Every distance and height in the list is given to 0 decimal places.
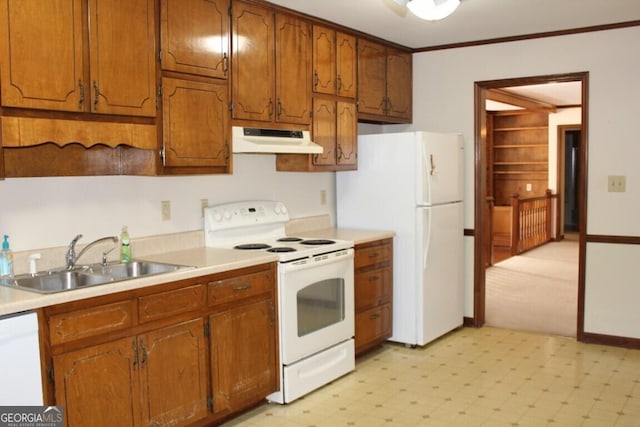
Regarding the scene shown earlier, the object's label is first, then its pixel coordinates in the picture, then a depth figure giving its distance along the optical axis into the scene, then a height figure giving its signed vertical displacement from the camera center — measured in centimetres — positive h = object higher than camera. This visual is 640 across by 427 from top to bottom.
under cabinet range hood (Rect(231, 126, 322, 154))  353 +24
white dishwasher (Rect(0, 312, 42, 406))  219 -65
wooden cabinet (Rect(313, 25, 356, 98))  418 +83
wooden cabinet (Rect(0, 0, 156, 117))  247 +55
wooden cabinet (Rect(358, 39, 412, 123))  465 +76
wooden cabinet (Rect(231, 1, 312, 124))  354 +70
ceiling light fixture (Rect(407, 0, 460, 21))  291 +82
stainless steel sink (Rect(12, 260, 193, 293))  277 -44
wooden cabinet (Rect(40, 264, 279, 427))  243 -78
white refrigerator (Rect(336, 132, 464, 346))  442 -25
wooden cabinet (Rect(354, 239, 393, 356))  419 -82
